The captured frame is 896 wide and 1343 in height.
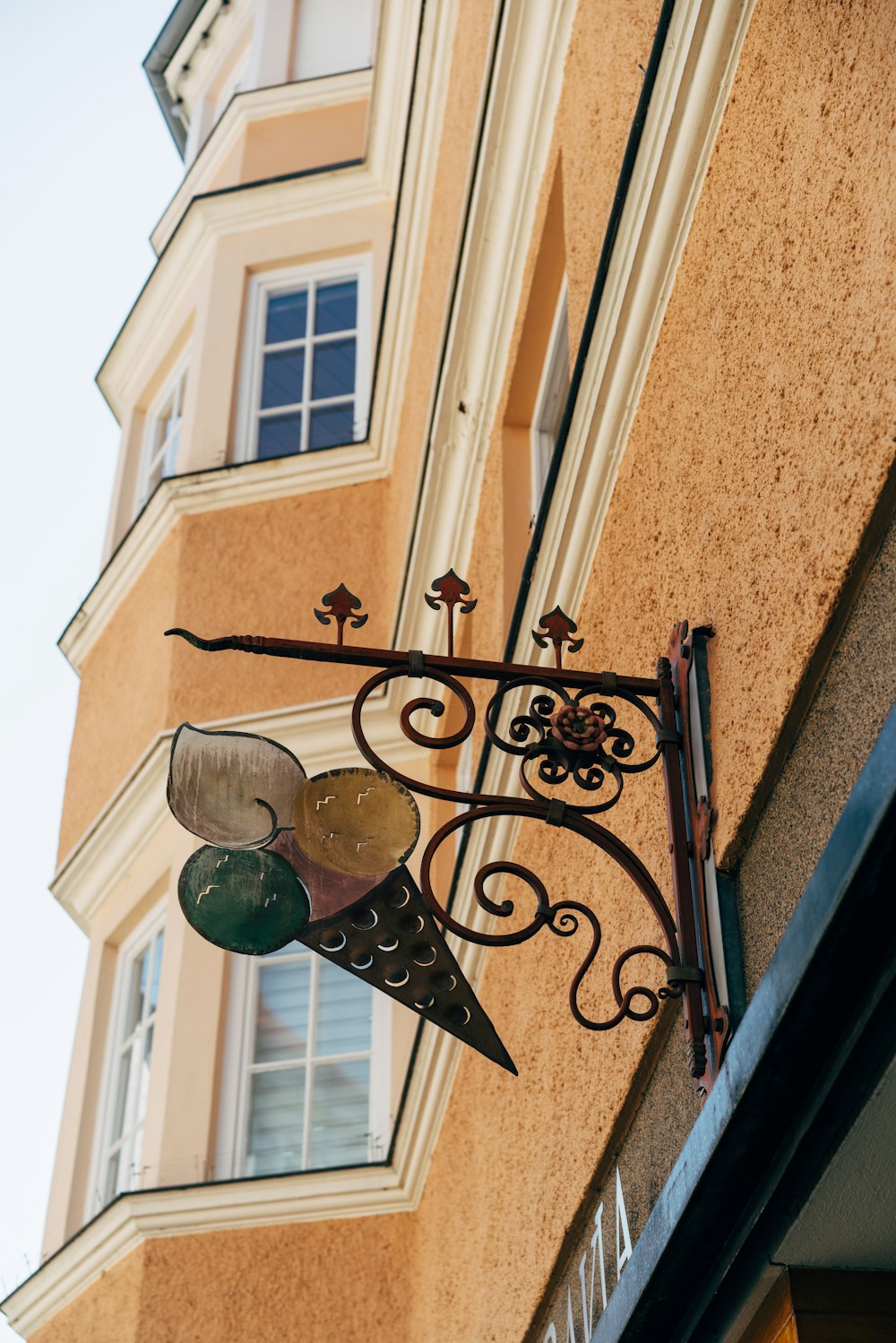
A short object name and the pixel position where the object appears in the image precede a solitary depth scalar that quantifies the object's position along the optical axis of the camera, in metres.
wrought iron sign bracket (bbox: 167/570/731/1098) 3.26
